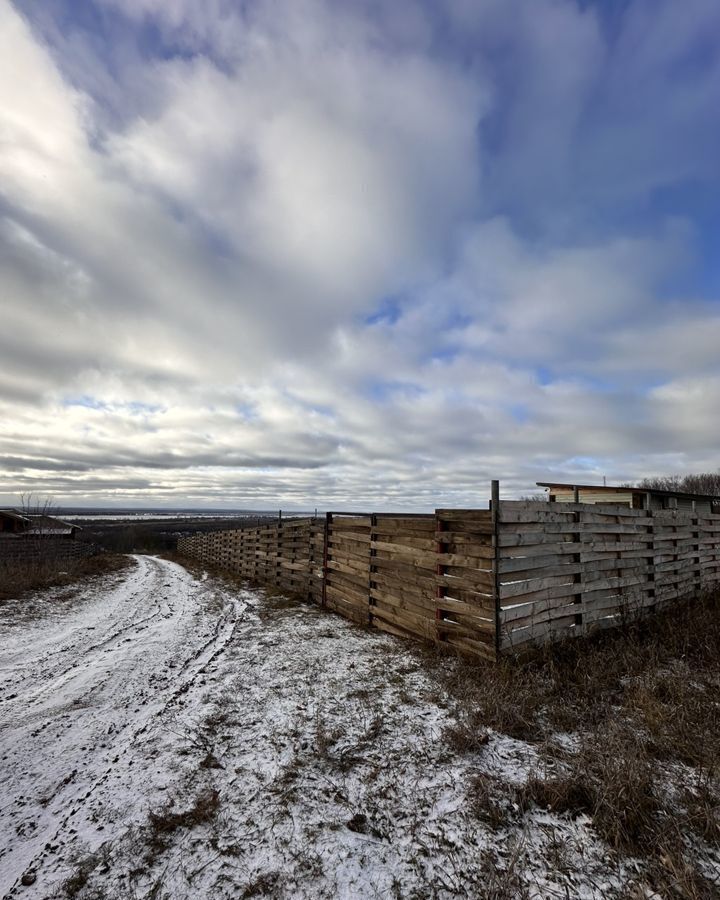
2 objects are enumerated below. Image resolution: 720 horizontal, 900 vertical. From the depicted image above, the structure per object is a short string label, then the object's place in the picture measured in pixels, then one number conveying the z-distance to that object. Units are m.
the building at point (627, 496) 18.84
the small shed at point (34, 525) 25.61
